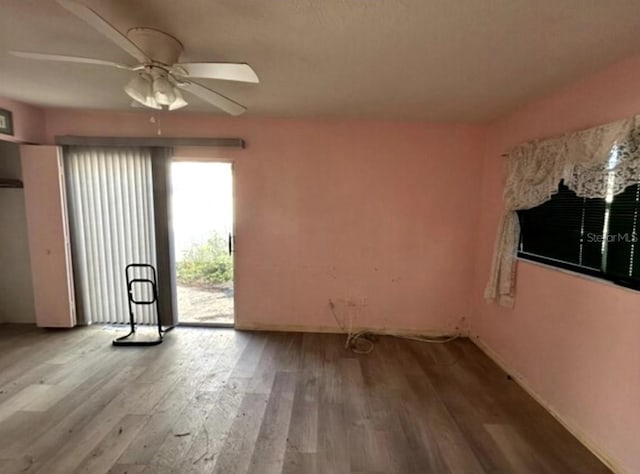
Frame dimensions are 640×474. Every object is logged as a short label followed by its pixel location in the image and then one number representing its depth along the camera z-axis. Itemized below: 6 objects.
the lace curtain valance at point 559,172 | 1.78
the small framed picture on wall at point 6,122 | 2.99
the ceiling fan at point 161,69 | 1.54
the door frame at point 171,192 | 3.46
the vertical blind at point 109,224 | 3.42
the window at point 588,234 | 1.83
